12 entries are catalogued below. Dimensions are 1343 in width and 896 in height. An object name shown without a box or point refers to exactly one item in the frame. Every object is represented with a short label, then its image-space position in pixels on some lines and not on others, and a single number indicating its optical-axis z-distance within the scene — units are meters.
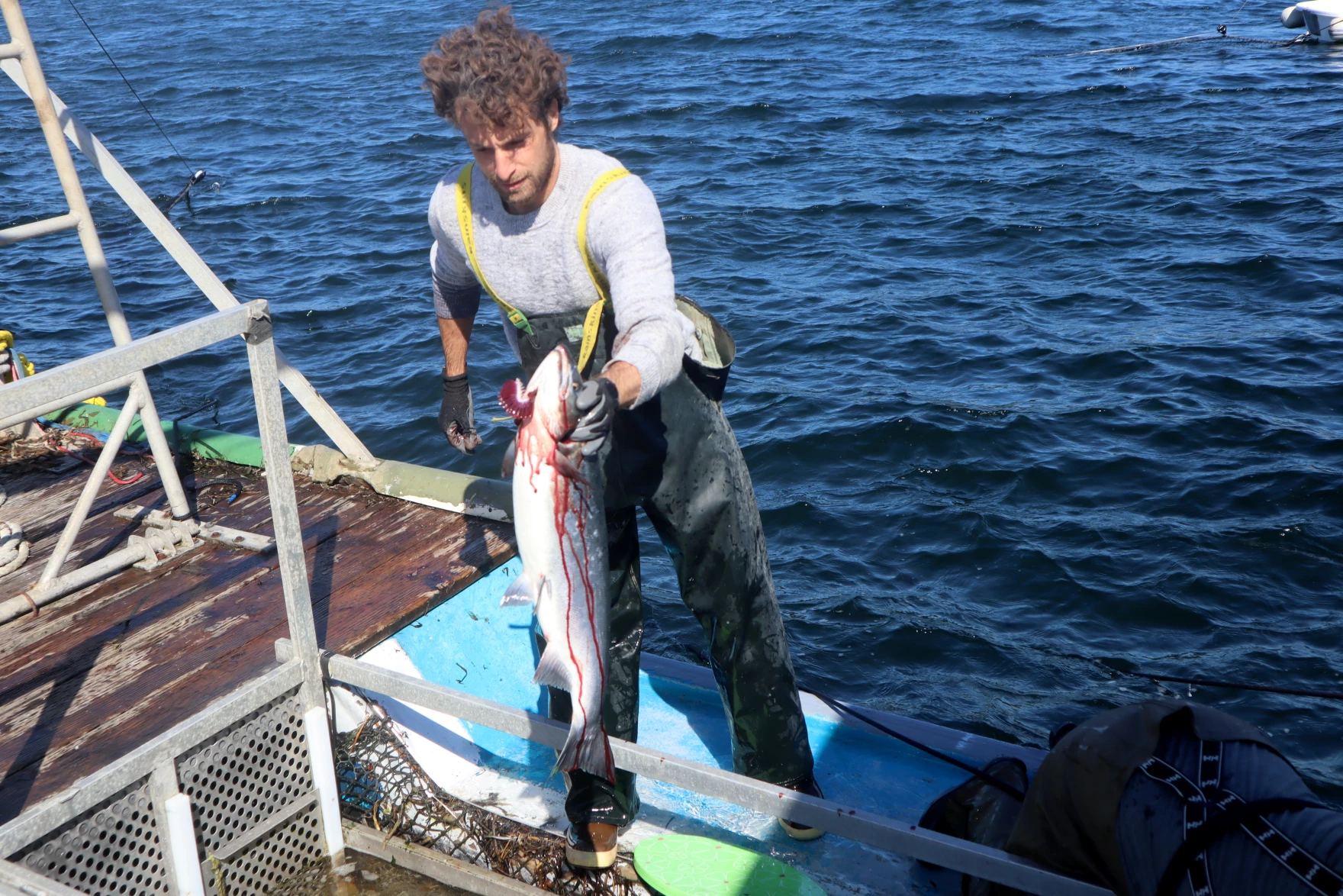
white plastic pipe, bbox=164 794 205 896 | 3.45
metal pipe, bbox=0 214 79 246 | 4.74
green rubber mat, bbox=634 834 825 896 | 3.83
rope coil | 5.21
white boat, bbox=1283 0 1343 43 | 20.09
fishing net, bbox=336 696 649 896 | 3.94
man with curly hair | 3.02
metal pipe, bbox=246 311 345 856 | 3.47
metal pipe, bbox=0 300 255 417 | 2.71
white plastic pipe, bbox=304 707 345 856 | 3.90
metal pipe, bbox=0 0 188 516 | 4.81
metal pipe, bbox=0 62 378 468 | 5.18
